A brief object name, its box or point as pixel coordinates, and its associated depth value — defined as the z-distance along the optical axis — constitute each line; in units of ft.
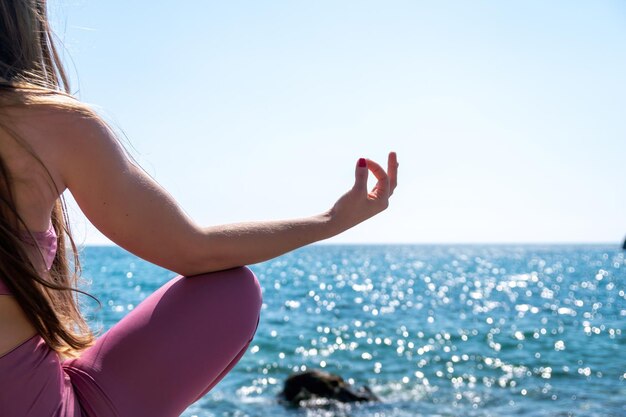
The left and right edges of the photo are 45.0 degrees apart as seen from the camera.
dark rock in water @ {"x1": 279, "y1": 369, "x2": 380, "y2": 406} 35.06
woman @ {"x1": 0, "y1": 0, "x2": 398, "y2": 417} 5.25
